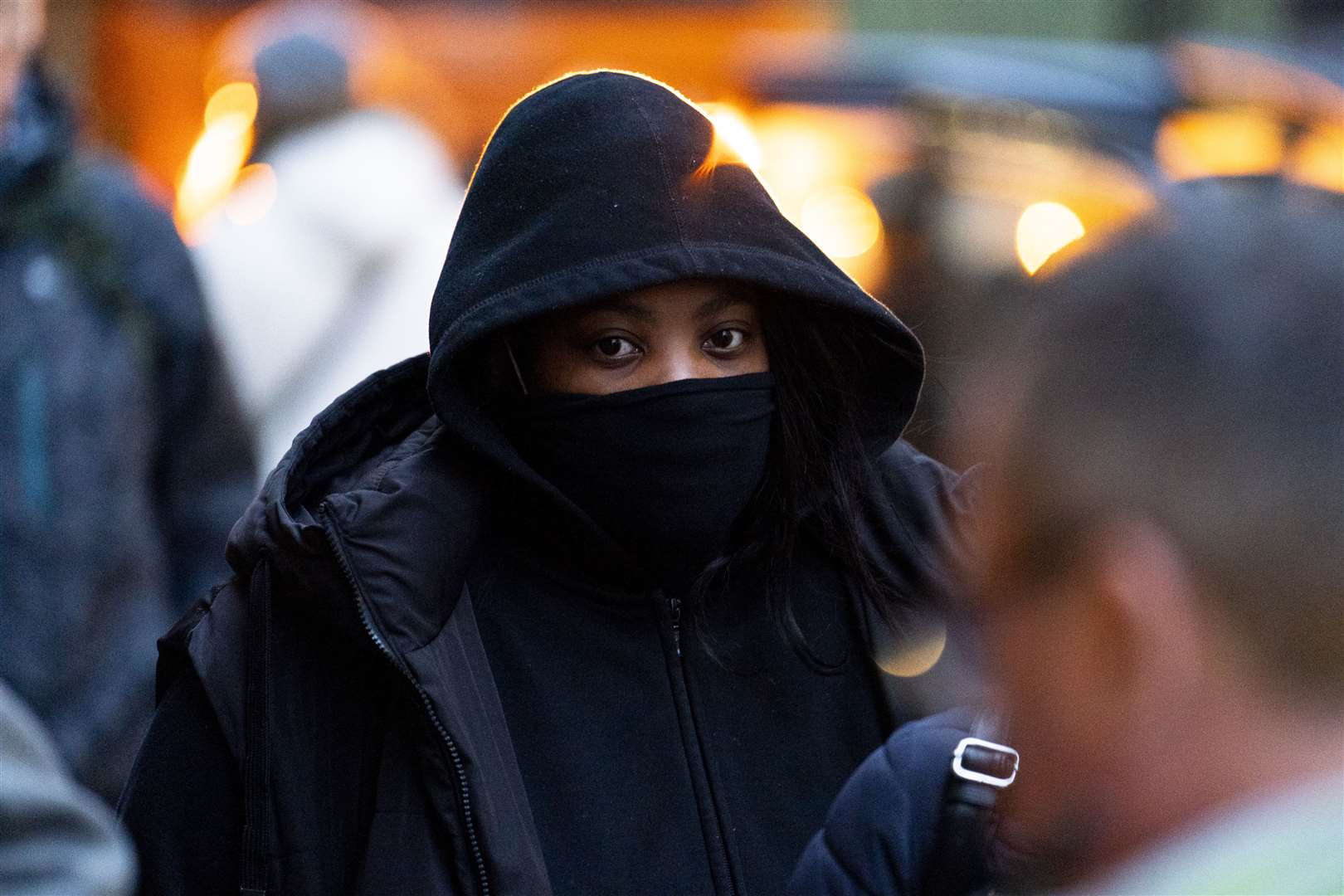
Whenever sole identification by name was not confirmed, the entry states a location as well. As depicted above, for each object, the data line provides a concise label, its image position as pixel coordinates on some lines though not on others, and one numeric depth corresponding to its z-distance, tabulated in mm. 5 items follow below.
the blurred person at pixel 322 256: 7574
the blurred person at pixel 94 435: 5605
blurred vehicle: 11250
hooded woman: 3771
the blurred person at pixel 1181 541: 1939
